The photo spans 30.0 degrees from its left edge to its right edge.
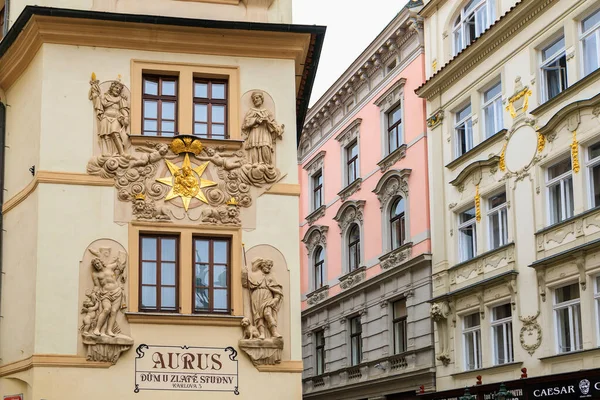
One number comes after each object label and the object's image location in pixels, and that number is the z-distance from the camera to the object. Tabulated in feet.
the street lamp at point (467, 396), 95.75
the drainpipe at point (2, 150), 82.94
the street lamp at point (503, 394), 90.46
